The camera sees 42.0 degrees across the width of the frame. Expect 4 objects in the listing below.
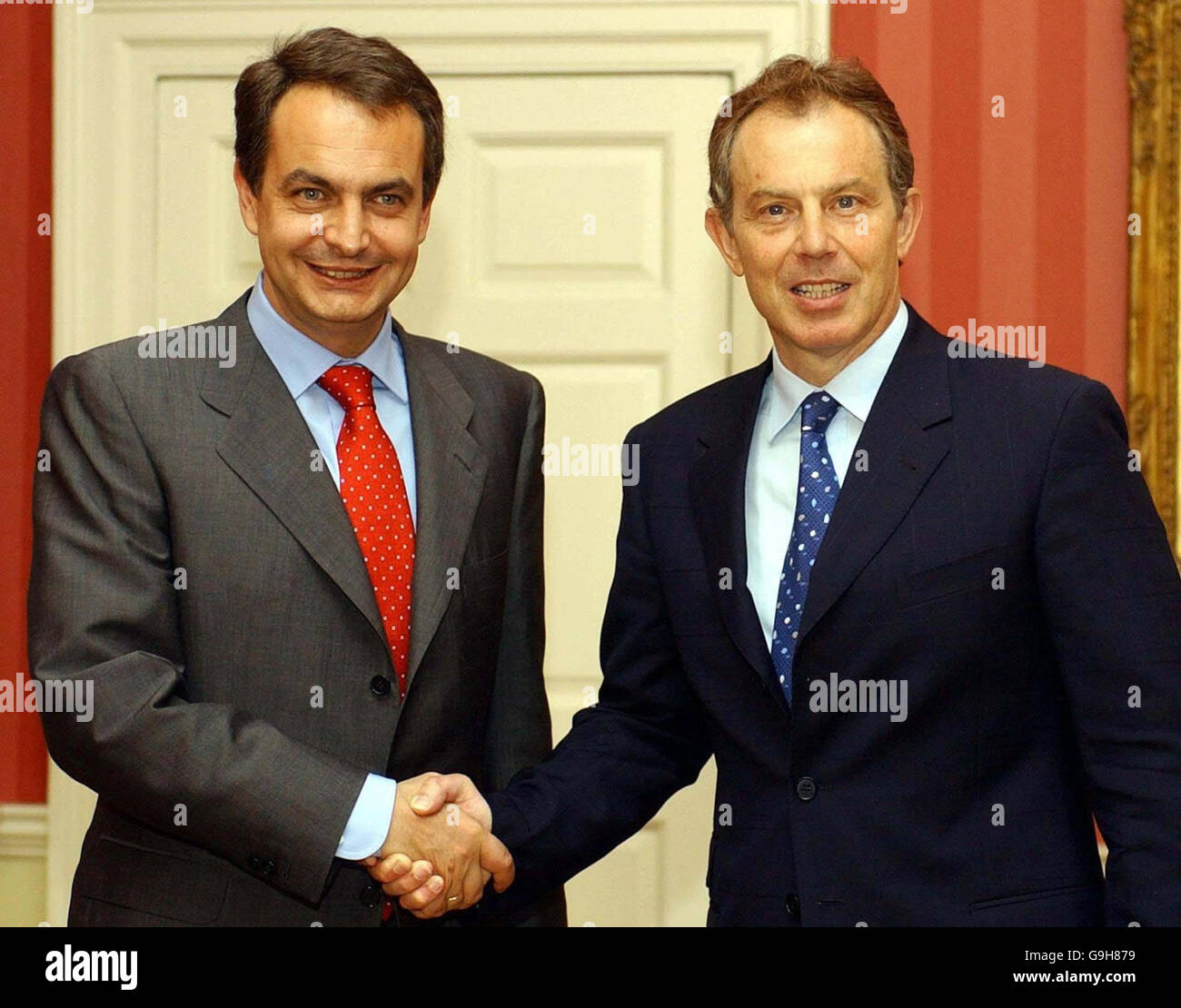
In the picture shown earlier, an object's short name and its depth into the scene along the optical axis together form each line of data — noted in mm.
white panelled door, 3414
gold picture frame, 3238
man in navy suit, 1869
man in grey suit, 2051
